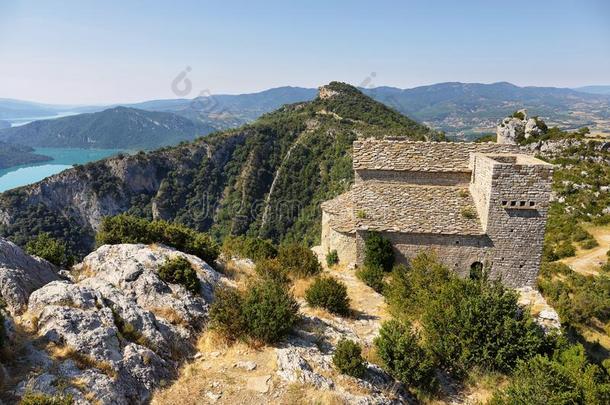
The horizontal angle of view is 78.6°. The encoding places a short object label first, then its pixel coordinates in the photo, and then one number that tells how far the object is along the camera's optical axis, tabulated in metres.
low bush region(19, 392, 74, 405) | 4.97
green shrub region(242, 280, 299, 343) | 8.66
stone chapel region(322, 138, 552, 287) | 14.91
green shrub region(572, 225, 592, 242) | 32.12
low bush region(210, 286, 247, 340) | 8.77
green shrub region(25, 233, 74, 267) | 11.85
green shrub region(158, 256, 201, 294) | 10.57
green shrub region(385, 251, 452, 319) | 12.03
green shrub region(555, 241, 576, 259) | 30.39
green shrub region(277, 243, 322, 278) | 15.24
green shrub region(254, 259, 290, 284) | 13.08
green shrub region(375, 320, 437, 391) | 8.37
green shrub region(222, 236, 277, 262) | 17.45
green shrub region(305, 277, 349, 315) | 12.24
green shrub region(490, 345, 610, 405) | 7.10
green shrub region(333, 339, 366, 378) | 7.78
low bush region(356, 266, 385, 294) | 15.85
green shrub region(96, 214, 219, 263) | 13.59
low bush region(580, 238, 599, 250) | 31.08
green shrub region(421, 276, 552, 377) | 9.39
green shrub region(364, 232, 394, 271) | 16.56
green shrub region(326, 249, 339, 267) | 18.86
